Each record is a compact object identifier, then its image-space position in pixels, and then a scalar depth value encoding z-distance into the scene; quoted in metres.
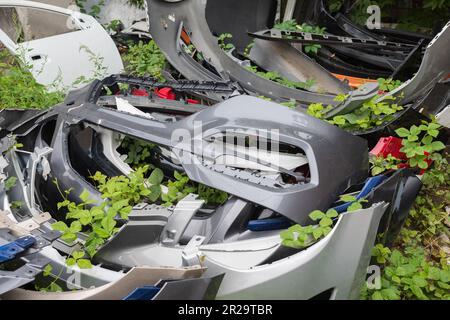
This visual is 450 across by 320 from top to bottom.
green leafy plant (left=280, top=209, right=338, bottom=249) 1.84
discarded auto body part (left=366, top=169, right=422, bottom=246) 2.01
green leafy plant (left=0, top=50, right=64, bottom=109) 3.96
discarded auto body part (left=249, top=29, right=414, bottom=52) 4.05
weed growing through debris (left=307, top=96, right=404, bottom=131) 2.82
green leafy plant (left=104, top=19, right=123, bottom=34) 5.43
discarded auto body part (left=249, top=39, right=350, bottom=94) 4.12
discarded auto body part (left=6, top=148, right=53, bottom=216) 2.34
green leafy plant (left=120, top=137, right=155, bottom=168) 2.87
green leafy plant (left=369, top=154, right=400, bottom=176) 2.39
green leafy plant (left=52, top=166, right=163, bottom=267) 2.14
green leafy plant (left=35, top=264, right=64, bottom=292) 1.97
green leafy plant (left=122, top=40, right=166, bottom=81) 4.38
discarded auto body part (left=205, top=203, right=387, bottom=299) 1.76
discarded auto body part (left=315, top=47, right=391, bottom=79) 4.26
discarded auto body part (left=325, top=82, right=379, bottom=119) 2.84
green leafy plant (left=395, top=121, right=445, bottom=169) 2.58
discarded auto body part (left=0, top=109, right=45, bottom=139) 2.82
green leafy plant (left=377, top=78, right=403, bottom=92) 3.30
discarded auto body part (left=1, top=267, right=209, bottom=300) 1.76
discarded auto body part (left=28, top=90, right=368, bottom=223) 1.99
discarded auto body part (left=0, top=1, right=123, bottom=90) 4.16
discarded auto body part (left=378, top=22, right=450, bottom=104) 3.07
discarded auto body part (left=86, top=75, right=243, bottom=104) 3.04
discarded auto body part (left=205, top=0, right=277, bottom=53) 4.60
